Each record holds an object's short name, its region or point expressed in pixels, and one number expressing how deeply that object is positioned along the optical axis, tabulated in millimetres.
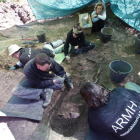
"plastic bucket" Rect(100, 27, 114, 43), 4020
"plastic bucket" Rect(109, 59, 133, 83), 2618
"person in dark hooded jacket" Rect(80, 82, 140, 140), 1379
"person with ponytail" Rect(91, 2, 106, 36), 4281
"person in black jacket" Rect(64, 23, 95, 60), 3462
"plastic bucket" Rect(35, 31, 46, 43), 4422
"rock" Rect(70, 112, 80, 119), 2273
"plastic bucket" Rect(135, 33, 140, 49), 3598
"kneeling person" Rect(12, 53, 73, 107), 2359
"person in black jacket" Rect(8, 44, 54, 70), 2740
